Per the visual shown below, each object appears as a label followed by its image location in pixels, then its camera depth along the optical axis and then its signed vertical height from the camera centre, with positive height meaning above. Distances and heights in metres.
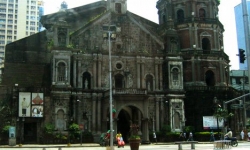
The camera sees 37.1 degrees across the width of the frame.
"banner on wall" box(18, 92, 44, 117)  43.27 +1.72
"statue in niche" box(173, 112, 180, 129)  48.62 -0.51
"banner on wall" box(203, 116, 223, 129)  49.19 -0.97
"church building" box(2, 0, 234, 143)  44.56 +6.15
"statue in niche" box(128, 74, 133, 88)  48.47 +4.67
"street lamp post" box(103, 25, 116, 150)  28.67 +7.04
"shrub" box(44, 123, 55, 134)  42.94 -1.16
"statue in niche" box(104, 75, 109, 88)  47.47 +4.49
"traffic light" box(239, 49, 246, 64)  18.42 +2.94
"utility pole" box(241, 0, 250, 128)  15.87 +3.70
